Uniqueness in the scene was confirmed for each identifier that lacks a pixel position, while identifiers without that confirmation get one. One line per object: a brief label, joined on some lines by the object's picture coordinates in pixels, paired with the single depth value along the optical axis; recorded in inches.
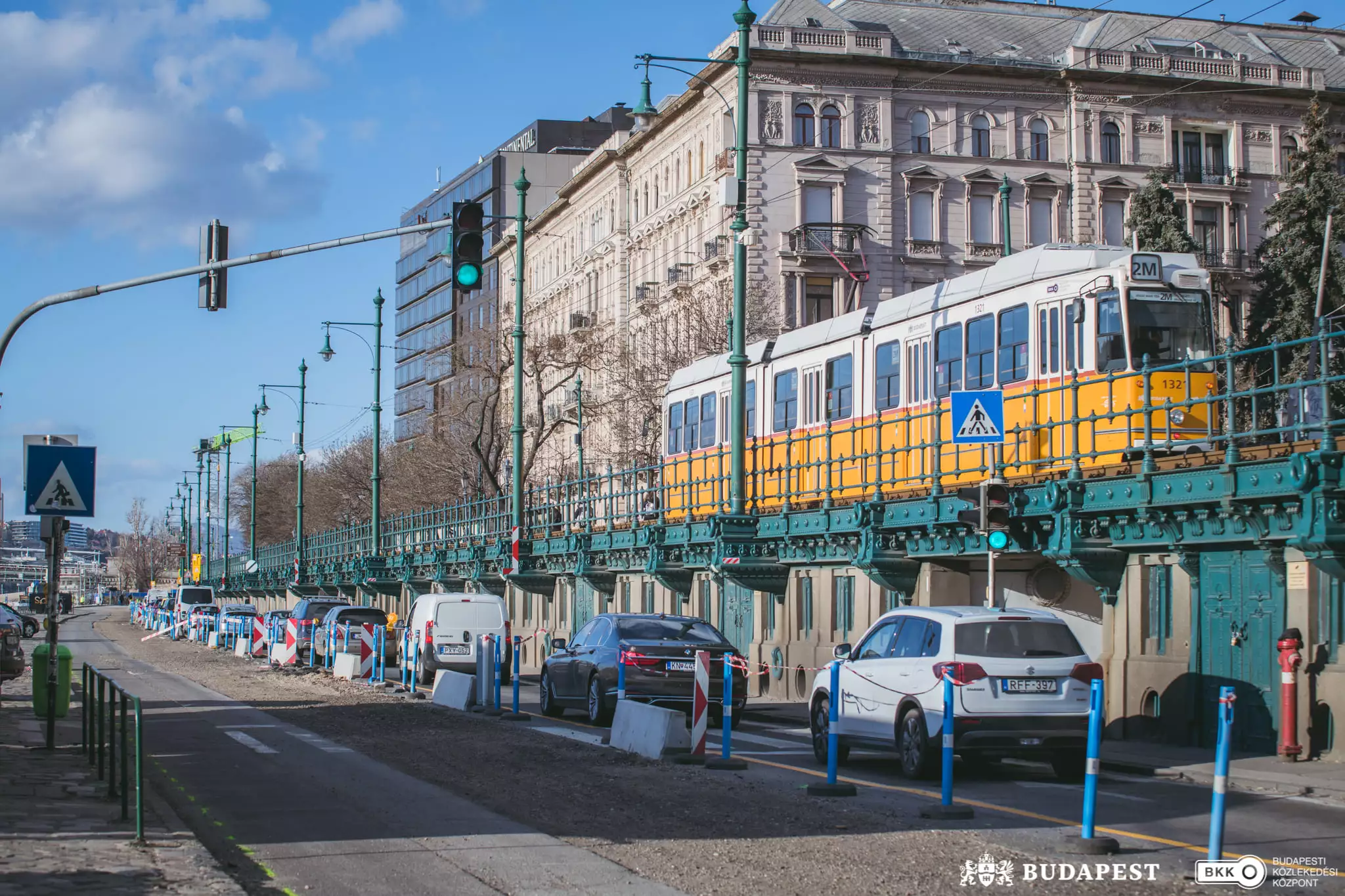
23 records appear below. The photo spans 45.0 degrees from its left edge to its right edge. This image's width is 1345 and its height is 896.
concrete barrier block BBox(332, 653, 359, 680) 1305.4
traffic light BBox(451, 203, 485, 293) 719.1
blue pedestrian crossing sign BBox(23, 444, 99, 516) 617.9
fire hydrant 633.6
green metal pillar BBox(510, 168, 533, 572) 1417.3
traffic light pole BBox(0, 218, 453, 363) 654.5
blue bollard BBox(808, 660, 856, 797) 531.8
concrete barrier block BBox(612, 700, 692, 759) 655.1
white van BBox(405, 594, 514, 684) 1194.6
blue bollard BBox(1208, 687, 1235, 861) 349.4
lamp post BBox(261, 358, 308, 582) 2714.1
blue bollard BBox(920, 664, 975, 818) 474.3
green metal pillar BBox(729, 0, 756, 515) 1015.6
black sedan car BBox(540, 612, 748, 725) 813.2
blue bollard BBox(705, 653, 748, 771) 620.1
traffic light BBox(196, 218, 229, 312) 714.2
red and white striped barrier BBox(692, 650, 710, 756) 631.8
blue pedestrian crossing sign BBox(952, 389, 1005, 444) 762.8
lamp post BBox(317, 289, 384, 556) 2101.4
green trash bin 689.0
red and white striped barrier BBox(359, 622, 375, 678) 1304.1
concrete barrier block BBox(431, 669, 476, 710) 952.3
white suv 574.6
